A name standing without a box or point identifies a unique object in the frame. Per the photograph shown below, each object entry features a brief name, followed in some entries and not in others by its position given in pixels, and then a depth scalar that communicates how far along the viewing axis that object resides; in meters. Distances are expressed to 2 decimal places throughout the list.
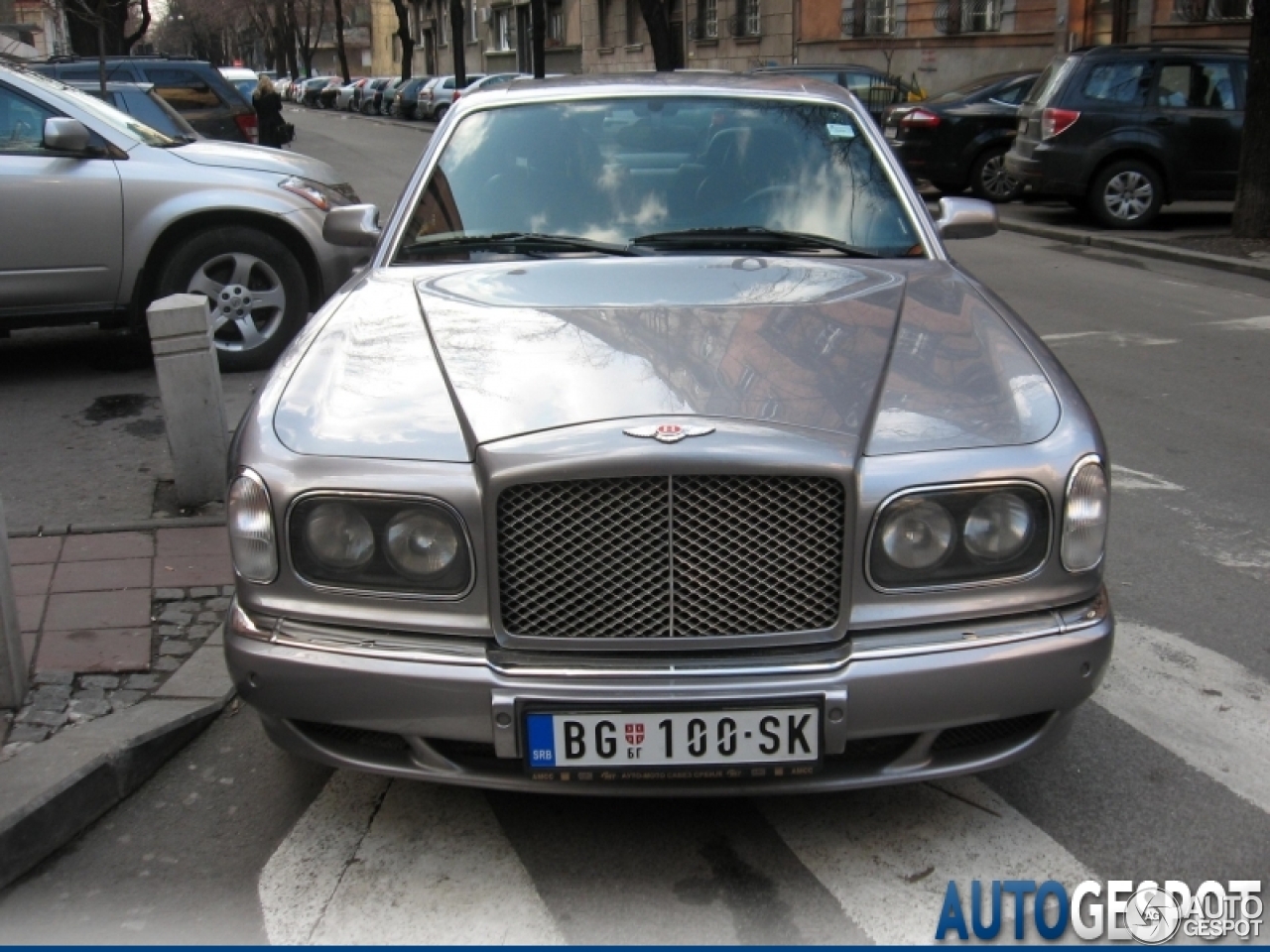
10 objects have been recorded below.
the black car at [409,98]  46.66
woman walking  20.53
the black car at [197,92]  15.55
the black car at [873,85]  19.69
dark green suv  14.16
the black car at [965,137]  16.55
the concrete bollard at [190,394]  5.35
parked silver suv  7.45
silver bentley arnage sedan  2.77
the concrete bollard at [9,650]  3.68
